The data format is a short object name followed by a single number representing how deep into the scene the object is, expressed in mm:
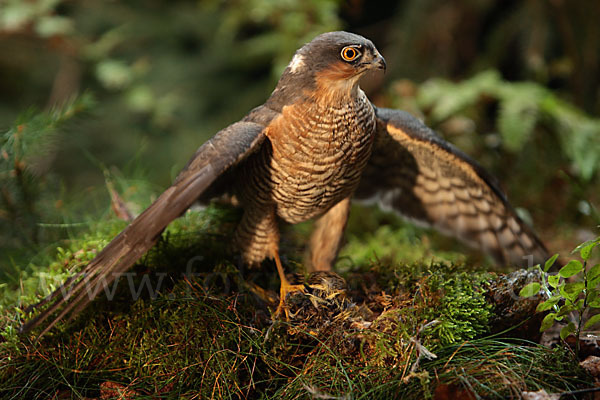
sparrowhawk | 2943
